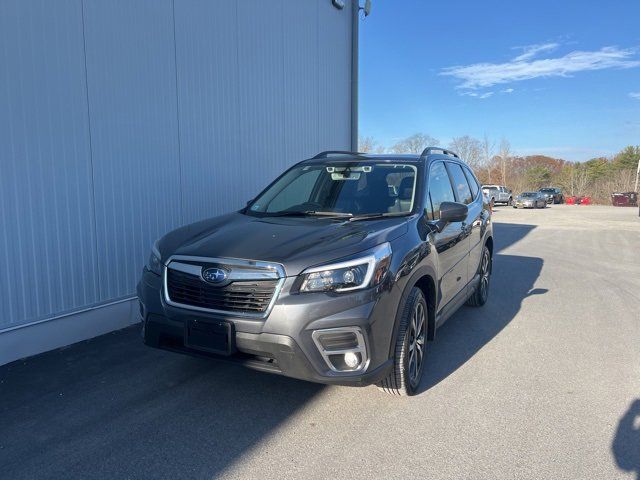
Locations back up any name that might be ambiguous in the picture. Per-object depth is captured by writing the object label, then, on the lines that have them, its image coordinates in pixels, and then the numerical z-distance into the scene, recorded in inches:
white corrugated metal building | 169.5
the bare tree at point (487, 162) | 2910.9
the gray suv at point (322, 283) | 118.0
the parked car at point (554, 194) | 1938.7
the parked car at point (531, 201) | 1558.8
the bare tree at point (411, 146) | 2102.9
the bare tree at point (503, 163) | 2876.5
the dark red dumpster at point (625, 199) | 1745.1
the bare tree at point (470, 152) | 2755.2
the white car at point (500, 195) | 1692.9
